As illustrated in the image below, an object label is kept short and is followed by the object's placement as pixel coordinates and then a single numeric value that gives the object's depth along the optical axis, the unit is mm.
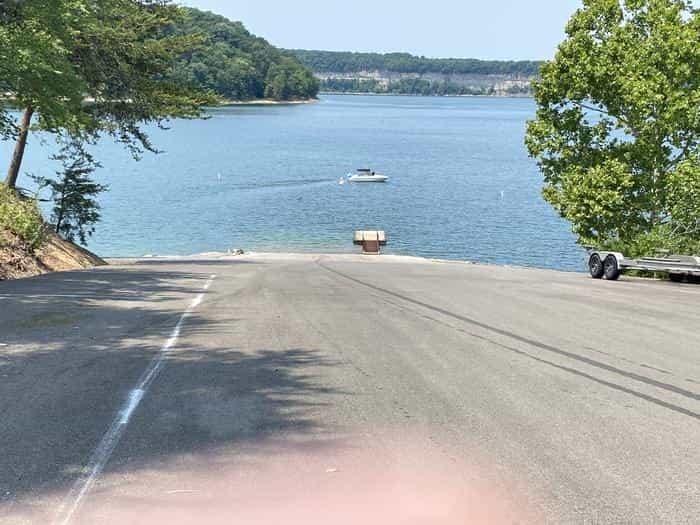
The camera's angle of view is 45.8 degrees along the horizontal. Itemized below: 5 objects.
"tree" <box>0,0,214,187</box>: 18078
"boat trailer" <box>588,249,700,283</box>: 23766
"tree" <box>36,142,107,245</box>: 36188
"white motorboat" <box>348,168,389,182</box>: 97438
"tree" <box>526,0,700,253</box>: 29078
